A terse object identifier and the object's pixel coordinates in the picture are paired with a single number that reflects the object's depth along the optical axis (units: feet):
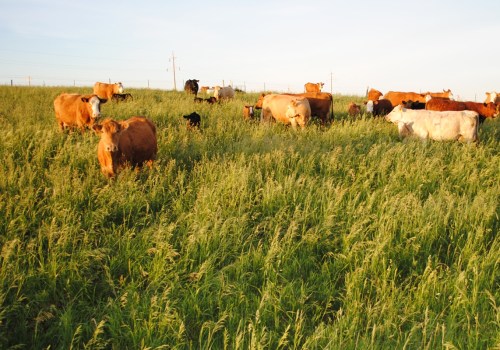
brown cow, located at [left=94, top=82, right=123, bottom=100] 72.54
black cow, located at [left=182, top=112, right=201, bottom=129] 33.93
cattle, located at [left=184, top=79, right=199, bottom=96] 79.10
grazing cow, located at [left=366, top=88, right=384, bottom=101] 72.43
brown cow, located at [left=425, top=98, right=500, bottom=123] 39.47
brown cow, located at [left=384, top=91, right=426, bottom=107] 57.26
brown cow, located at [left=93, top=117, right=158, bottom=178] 19.36
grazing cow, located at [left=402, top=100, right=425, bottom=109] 43.97
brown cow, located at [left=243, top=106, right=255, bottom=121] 42.62
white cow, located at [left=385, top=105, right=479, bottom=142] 29.66
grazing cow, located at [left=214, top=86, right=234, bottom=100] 73.62
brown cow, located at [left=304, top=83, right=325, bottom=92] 84.89
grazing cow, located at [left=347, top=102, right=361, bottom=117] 47.36
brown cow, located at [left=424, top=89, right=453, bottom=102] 68.74
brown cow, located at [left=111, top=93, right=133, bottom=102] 51.59
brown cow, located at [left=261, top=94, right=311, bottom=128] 37.42
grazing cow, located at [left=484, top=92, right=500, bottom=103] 62.69
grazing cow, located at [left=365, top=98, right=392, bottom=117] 47.63
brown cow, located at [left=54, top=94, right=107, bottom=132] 31.83
